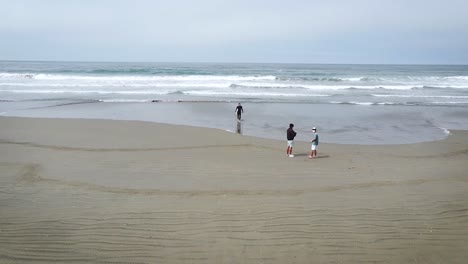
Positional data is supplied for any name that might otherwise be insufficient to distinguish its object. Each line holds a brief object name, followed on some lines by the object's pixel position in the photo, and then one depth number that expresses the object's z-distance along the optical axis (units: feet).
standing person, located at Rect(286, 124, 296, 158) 36.94
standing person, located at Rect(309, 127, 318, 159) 36.76
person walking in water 58.44
